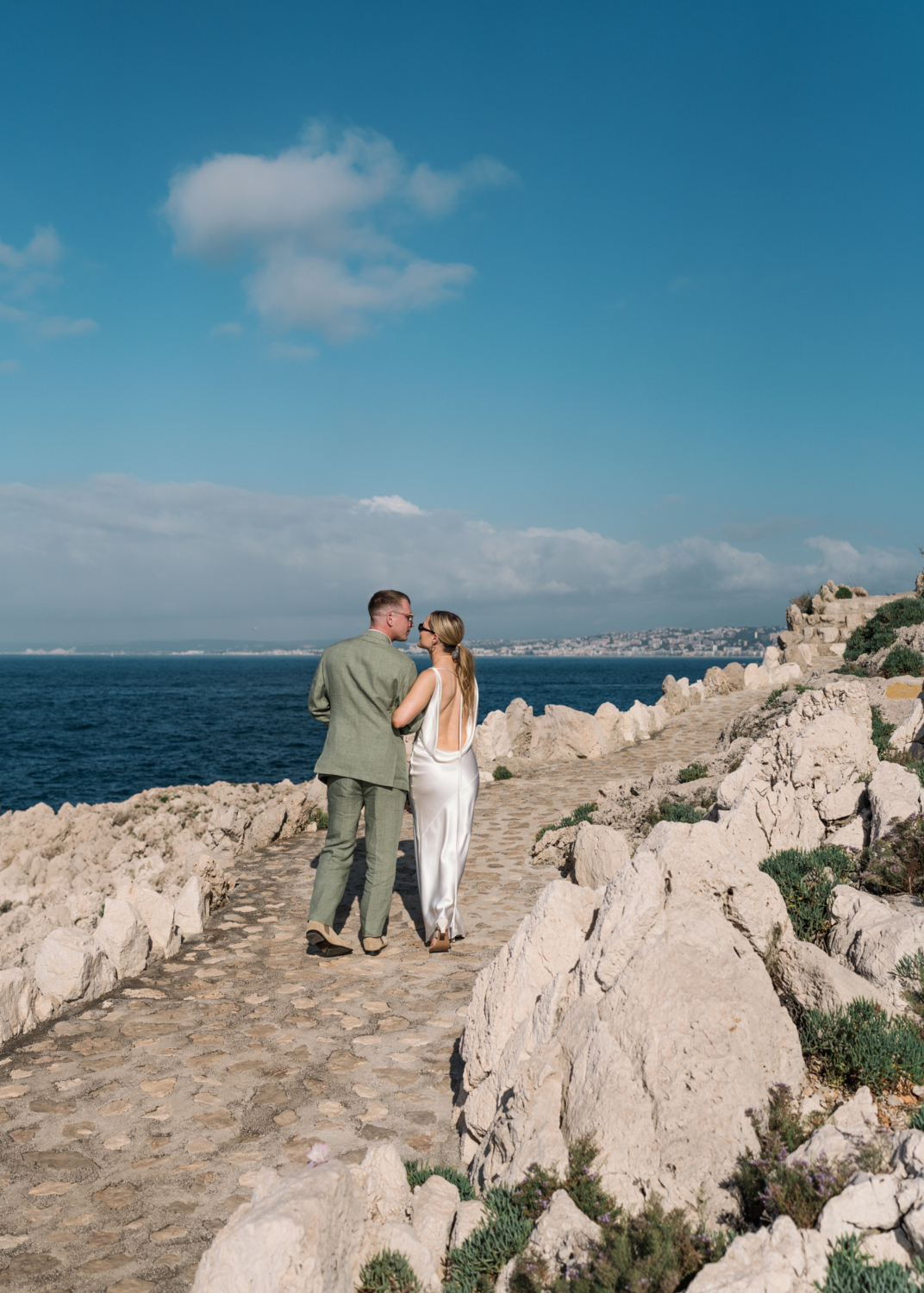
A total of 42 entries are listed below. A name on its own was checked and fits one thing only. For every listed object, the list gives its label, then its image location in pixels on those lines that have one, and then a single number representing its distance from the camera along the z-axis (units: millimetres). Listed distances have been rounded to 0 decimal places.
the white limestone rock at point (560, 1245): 2471
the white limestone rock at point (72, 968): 5246
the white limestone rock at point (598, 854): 6742
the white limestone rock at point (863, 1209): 2283
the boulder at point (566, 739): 17156
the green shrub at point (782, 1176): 2449
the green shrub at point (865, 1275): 2062
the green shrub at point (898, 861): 4637
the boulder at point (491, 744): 16469
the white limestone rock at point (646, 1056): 2875
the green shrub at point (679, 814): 7863
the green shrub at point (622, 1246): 2359
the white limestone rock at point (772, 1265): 2141
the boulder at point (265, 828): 10383
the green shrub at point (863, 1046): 3230
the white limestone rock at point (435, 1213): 2777
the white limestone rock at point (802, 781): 5785
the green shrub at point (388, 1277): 2518
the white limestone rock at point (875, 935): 3734
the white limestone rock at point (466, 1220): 2748
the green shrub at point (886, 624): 24297
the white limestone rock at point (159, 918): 6246
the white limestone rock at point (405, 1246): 2566
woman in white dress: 6375
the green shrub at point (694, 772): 10734
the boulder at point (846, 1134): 2600
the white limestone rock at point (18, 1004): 4820
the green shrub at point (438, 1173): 3151
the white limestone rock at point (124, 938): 5777
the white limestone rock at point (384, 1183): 2832
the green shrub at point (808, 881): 4414
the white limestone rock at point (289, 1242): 2207
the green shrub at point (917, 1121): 2873
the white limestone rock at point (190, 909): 6840
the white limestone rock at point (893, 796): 5129
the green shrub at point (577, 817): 10031
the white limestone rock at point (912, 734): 7836
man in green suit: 6141
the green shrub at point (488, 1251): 2609
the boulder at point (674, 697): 23156
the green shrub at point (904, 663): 16719
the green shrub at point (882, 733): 7831
